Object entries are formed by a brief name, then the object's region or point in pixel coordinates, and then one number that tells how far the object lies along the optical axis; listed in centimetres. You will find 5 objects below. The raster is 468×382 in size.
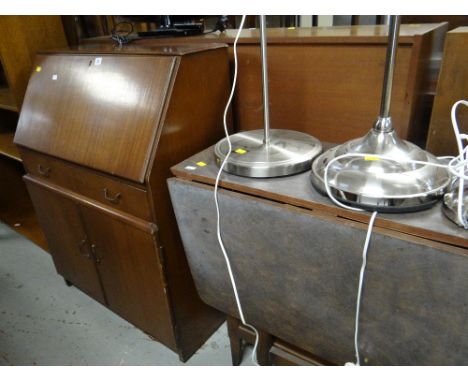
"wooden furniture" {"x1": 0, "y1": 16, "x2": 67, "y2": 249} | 150
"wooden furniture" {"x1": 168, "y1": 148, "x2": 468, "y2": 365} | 65
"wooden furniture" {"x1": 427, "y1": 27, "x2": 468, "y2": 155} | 81
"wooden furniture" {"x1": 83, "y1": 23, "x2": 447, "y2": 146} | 94
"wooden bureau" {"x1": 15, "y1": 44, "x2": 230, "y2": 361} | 106
